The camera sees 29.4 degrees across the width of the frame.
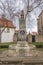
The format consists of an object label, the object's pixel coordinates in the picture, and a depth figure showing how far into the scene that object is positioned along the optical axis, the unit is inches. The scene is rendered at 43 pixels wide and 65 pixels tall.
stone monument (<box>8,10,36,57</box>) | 316.3
